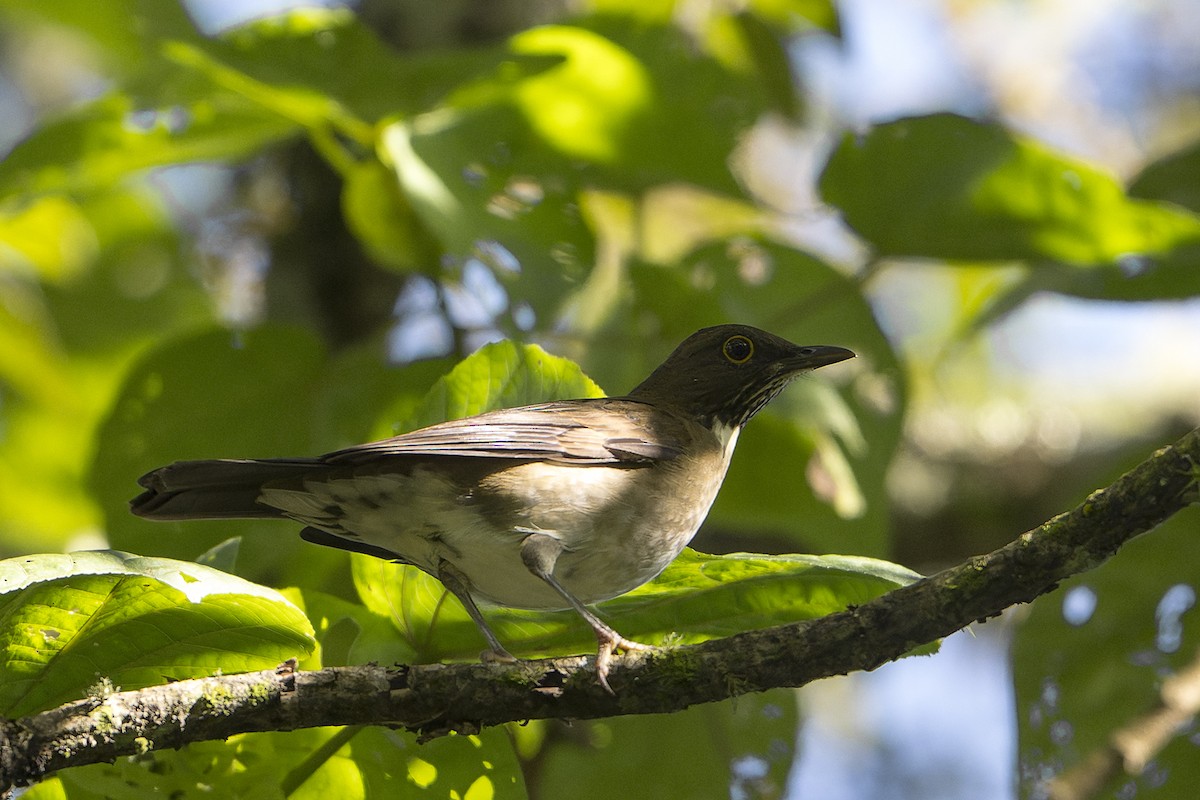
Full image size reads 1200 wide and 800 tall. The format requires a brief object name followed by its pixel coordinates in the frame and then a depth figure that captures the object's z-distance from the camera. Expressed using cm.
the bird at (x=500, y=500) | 680
